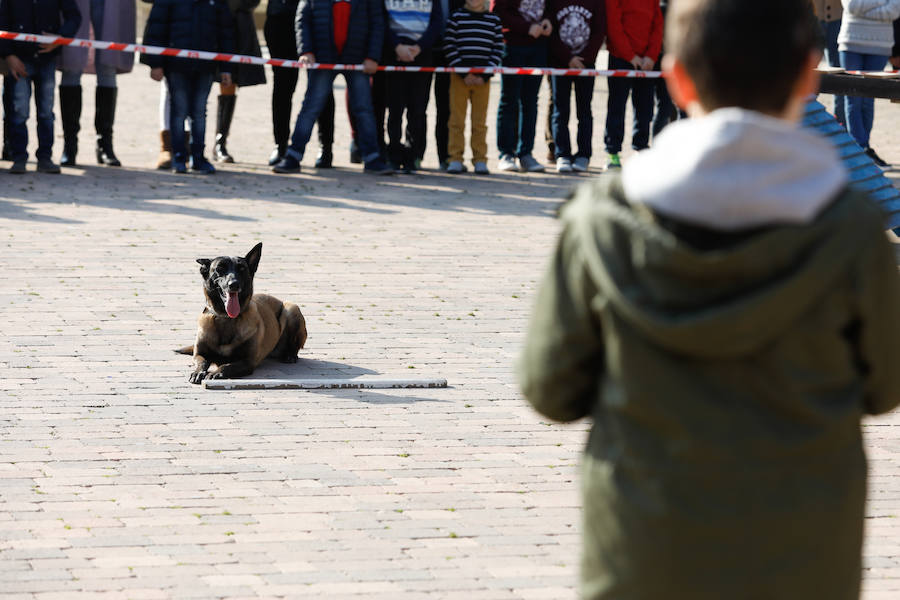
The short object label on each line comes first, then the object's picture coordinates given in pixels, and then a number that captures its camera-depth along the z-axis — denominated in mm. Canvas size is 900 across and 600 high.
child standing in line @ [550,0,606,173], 15016
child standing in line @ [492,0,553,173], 14852
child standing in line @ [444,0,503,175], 14805
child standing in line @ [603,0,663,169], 15227
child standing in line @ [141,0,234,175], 14328
